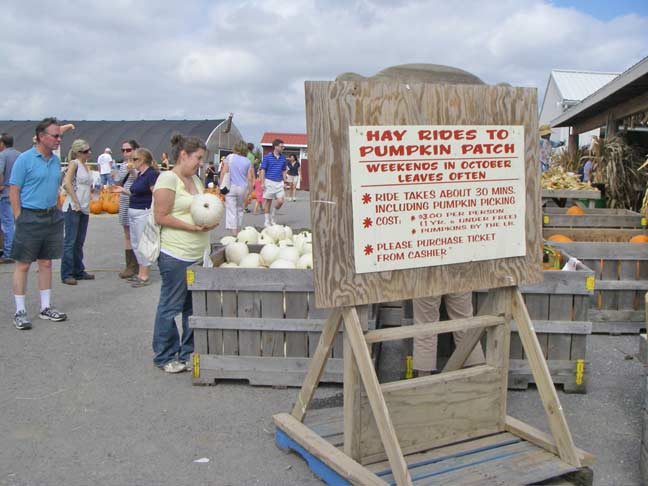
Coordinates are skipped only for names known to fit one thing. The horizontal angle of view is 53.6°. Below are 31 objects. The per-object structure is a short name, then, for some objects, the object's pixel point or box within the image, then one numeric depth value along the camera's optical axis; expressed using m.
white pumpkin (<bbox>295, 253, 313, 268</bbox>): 5.71
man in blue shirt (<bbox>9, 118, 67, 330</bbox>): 6.53
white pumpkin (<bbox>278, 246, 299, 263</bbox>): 5.90
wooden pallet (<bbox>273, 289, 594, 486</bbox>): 3.36
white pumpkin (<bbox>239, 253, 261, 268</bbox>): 5.80
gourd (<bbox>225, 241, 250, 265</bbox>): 6.12
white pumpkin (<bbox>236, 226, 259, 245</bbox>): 6.88
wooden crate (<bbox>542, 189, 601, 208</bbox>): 9.87
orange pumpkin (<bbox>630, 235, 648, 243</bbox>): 7.01
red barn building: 55.51
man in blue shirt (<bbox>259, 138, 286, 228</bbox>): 13.75
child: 19.66
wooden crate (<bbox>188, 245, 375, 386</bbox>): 5.02
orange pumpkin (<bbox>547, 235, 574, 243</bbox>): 7.05
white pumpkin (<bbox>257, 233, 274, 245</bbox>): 6.79
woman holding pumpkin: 5.17
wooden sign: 3.22
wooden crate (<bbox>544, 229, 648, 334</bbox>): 6.48
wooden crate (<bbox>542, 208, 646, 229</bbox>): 7.99
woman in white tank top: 8.73
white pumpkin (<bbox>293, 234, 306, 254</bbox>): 6.35
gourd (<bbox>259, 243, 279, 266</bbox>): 5.99
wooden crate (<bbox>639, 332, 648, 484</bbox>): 3.61
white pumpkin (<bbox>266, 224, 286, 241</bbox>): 7.11
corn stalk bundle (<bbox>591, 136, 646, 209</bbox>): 11.20
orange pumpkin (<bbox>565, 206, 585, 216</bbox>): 8.65
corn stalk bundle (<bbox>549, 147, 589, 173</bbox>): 14.73
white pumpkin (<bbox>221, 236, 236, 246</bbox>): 6.72
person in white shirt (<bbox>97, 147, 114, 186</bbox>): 23.06
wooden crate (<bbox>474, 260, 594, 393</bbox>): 5.00
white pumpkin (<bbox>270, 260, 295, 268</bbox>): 5.58
